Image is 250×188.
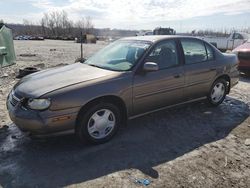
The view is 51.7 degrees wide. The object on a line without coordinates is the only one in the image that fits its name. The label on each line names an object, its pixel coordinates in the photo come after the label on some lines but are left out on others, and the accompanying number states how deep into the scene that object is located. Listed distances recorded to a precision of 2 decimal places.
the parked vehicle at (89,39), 35.65
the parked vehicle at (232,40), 19.55
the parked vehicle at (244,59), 8.46
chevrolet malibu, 3.41
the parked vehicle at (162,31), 27.14
